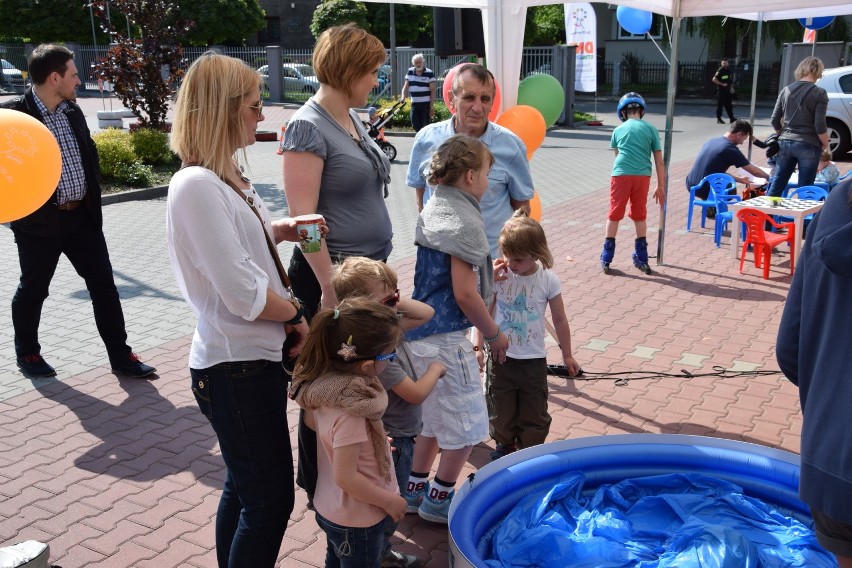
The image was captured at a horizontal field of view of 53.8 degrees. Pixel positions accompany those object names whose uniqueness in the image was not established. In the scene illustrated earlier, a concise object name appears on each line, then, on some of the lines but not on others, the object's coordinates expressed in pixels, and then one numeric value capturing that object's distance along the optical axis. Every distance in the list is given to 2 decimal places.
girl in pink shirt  2.51
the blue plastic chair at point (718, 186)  9.55
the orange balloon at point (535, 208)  5.25
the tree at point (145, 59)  14.16
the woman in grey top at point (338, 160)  3.22
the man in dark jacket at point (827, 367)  2.09
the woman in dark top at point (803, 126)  9.34
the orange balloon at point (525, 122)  5.29
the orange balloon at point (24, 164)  3.42
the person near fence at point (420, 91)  16.88
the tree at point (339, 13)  32.19
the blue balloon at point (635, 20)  13.71
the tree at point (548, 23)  33.94
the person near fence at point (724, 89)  22.23
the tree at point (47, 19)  37.41
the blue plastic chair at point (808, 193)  8.98
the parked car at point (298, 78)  30.94
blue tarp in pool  3.13
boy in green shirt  7.98
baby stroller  14.33
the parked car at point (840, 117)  15.55
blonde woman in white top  2.40
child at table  10.05
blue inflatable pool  3.49
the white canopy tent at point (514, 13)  5.36
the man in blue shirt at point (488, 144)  4.15
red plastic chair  8.02
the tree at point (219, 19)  36.38
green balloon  5.90
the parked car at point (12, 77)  36.15
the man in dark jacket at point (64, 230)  5.05
